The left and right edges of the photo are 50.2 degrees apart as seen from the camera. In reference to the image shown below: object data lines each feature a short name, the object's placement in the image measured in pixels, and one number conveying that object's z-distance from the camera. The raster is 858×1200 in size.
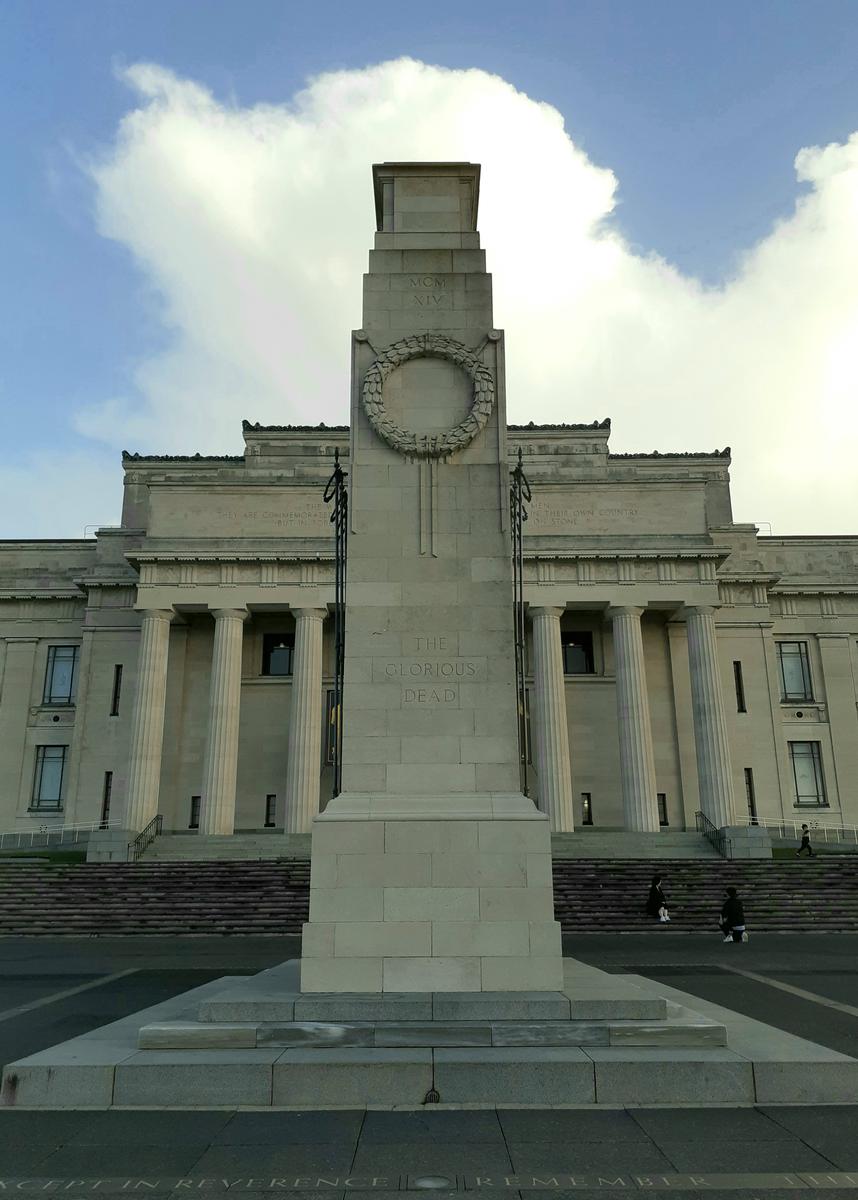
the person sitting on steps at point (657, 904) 31.44
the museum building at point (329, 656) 47.66
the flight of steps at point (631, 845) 41.75
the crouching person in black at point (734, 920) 26.78
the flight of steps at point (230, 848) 42.00
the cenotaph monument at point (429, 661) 12.18
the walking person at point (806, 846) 41.38
